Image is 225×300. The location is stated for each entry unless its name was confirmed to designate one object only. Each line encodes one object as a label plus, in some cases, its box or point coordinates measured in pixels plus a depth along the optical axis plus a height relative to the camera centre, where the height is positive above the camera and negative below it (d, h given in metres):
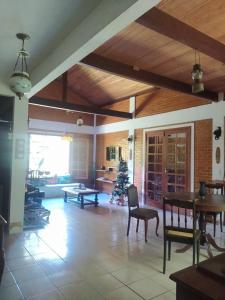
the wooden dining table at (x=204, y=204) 2.89 -0.51
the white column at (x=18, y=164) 3.98 -0.08
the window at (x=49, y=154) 8.21 +0.20
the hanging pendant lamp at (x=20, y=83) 2.86 +0.92
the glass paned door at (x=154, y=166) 6.39 -0.12
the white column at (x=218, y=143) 4.97 +0.42
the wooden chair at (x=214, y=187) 4.11 -0.43
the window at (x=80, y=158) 8.98 +0.09
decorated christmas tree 6.67 -0.62
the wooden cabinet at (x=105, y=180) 8.35 -0.67
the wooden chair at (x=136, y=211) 3.91 -0.85
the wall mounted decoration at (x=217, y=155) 5.02 +0.17
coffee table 6.24 -0.91
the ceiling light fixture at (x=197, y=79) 2.97 +1.06
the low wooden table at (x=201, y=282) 0.86 -0.46
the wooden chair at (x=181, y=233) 2.70 -0.82
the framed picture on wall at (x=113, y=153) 8.10 +0.28
